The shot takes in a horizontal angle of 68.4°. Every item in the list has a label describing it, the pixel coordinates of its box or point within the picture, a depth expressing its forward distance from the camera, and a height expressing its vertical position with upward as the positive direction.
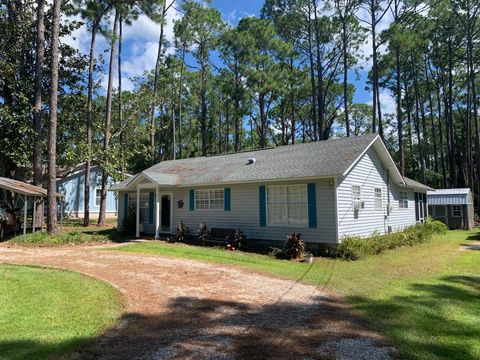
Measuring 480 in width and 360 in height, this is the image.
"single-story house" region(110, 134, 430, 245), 12.43 +0.52
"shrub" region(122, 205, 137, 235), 18.14 -0.82
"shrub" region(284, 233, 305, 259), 11.67 -1.40
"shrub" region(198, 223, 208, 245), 14.94 -1.16
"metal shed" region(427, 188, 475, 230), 24.25 -0.42
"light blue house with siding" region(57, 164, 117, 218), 28.75 +1.50
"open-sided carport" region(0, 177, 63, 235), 14.94 +0.86
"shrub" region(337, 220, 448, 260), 11.68 -1.46
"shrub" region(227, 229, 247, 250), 13.70 -1.36
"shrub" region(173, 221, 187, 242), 15.72 -1.17
